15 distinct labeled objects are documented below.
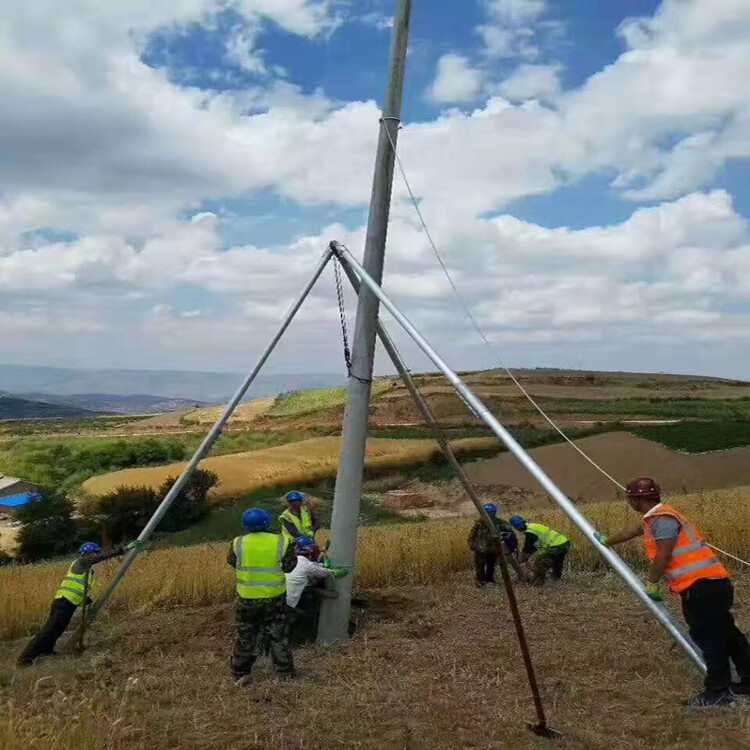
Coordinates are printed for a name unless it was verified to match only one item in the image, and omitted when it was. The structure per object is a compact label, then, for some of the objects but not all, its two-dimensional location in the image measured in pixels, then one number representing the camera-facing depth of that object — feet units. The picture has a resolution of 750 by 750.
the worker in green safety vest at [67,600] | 29.32
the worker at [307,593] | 29.12
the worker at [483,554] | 37.47
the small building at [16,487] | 165.99
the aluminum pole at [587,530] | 18.83
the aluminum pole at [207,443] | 30.25
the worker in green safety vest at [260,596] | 24.76
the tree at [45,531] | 110.22
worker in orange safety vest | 19.90
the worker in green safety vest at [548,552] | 37.50
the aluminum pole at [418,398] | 25.72
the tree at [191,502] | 123.13
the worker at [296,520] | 35.45
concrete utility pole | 29.25
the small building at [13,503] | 138.18
